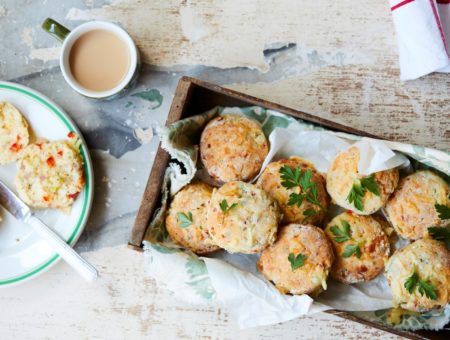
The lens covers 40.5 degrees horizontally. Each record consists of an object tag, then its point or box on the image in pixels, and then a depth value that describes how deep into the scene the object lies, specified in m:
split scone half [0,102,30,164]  0.69
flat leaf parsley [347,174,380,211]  0.55
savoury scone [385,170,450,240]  0.56
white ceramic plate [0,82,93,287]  0.68
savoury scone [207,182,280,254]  0.54
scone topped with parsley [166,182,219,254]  0.59
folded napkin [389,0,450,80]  0.66
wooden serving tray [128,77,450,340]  0.58
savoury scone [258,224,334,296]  0.55
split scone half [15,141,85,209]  0.67
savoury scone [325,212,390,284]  0.58
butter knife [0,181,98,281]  0.67
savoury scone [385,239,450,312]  0.55
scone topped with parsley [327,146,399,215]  0.56
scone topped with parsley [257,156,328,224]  0.57
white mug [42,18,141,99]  0.67
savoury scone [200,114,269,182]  0.59
